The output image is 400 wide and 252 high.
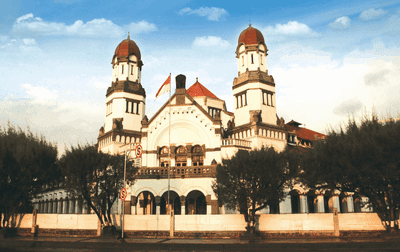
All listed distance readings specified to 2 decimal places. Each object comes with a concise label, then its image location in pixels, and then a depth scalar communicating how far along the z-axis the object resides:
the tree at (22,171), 39.09
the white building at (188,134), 45.03
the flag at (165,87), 48.30
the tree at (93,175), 37.69
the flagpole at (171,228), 37.38
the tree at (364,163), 30.78
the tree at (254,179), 35.88
